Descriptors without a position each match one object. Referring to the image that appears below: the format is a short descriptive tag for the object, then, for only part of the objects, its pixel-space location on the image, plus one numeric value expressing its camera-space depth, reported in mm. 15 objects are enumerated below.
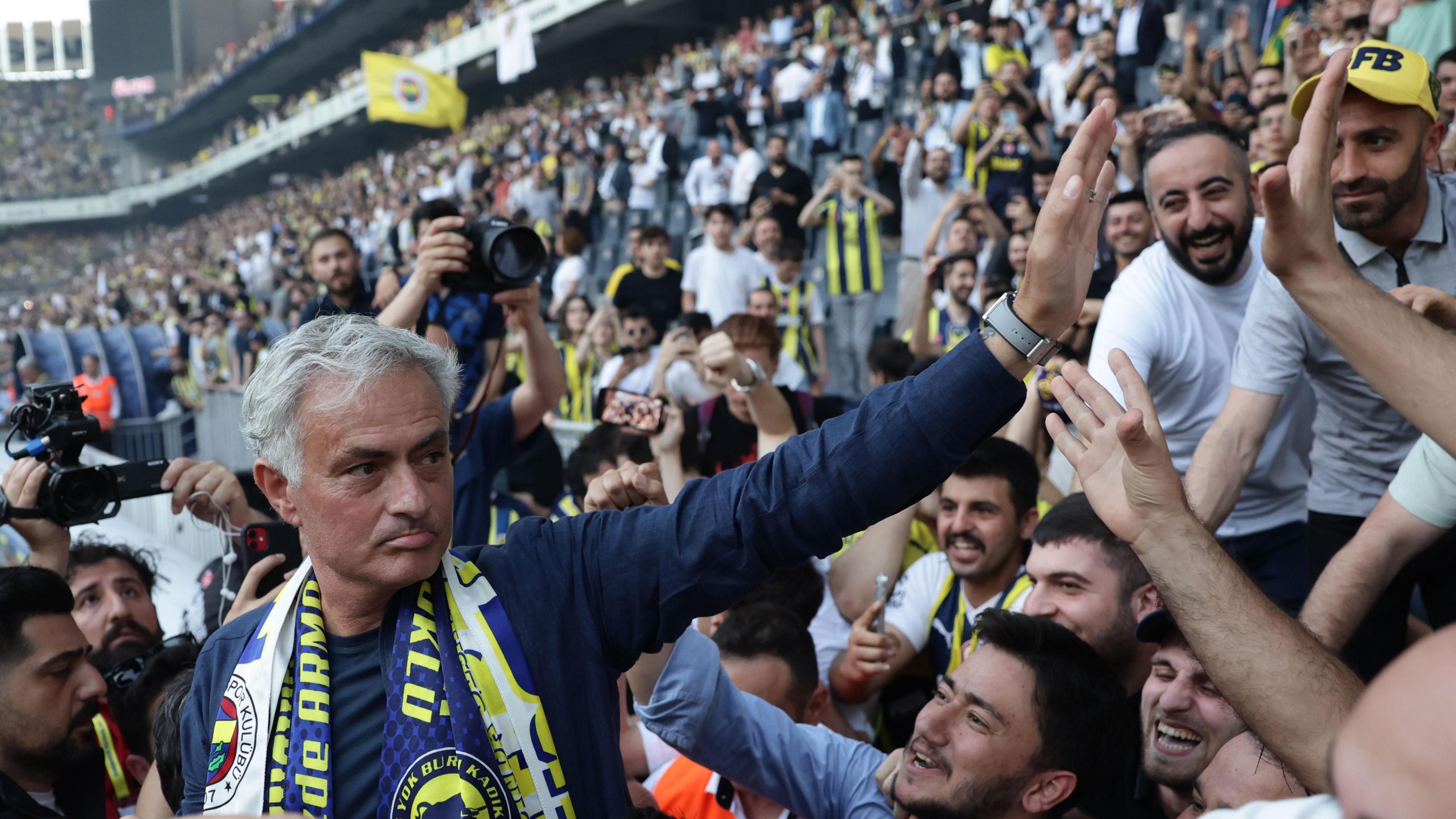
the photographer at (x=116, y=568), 2502
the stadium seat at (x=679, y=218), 13164
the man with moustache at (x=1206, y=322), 2865
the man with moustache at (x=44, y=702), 2242
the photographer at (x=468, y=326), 3625
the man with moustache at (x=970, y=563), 2898
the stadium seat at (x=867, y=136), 11289
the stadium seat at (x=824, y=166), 11484
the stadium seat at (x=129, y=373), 15977
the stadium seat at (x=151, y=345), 16156
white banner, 16031
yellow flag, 15445
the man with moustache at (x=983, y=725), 2094
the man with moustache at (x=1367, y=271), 2430
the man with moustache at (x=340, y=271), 4016
